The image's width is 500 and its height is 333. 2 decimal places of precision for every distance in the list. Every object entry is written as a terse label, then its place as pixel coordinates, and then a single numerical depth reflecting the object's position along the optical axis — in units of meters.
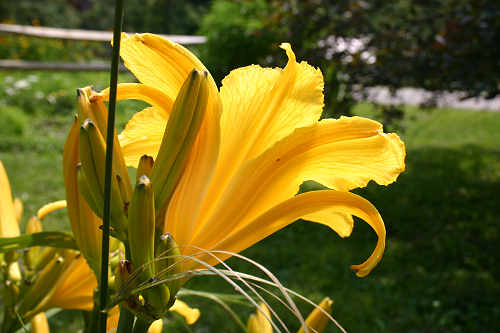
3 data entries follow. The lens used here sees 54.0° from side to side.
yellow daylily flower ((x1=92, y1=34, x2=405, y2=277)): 0.42
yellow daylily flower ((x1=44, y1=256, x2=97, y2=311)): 0.53
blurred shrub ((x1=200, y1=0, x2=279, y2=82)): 5.82
